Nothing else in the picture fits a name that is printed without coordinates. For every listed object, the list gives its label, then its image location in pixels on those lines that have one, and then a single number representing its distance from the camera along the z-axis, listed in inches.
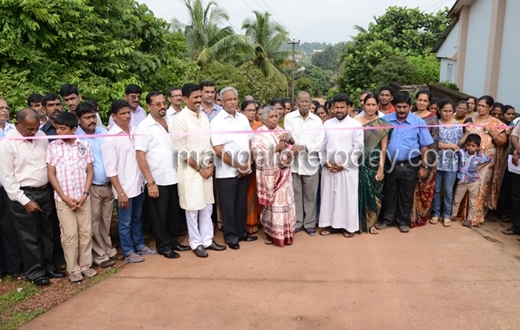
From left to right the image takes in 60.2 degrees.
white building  383.9
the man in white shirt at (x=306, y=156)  223.6
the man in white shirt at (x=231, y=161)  204.7
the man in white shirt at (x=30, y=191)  165.8
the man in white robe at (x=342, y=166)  221.9
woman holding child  232.2
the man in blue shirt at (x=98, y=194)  183.2
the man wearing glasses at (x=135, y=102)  231.8
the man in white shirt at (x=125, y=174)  183.5
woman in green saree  224.5
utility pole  1301.7
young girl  232.1
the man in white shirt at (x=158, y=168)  190.4
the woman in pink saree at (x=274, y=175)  211.5
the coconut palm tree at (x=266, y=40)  1202.0
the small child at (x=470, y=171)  229.3
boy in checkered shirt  169.8
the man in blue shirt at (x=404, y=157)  223.8
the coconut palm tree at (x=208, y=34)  1044.5
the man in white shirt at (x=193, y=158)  196.5
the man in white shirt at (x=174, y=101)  237.8
